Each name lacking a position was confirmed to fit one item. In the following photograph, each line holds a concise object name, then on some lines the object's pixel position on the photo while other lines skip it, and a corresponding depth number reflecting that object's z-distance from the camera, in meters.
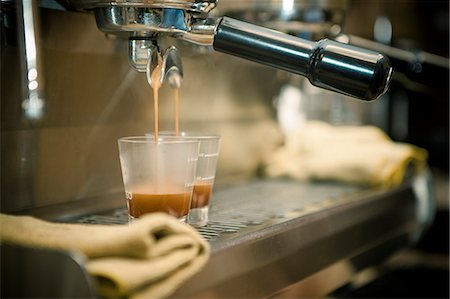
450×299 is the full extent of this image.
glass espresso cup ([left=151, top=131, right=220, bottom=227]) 0.73
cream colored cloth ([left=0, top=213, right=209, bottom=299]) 0.47
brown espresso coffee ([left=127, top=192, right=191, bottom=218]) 0.63
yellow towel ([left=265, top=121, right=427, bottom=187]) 1.11
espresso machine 0.62
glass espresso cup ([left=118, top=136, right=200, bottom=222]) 0.62
